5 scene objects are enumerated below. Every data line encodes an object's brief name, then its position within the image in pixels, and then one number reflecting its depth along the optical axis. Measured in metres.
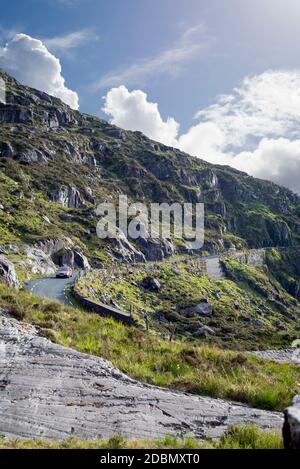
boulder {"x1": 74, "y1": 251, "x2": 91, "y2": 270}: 74.06
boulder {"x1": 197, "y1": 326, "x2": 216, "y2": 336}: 47.81
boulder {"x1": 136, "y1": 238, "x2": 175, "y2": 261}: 119.36
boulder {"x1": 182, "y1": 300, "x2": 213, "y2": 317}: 63.48
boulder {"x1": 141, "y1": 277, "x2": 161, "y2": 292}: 73.69
